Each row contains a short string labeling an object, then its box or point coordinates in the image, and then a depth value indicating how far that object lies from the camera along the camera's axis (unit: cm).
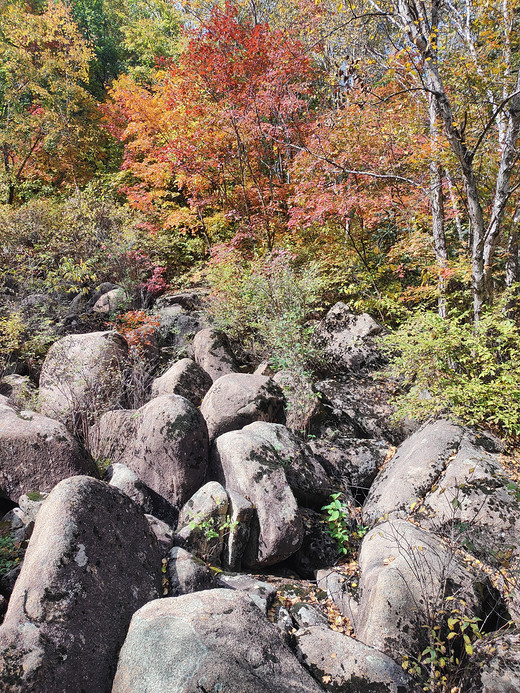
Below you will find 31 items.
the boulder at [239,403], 584
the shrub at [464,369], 465
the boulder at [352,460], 536
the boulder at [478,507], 371
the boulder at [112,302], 1017
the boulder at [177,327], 935
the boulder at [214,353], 792
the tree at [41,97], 1366
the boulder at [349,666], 270
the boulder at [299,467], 486
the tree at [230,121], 982
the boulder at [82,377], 604
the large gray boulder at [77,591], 239
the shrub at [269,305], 685
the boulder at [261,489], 410
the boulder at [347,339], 740
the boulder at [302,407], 612
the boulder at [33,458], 430
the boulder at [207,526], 399
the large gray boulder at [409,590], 299
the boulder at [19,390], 612
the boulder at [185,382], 671
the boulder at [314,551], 432
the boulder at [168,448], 479
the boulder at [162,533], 368
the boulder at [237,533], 401
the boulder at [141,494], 448
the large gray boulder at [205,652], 233
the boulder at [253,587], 336
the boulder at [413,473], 436
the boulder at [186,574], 332
